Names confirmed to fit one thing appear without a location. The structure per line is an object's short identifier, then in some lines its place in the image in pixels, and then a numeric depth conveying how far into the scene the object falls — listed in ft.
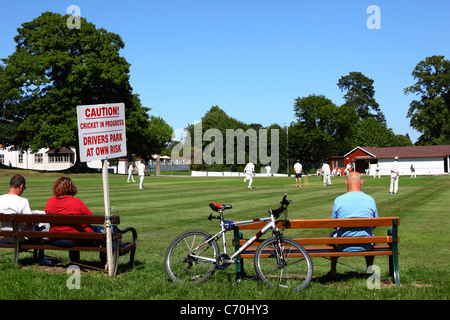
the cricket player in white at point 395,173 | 77.84
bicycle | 19.02
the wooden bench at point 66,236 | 21.21
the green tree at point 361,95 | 384.68
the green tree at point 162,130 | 290.72
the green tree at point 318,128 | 311.68
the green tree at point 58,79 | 175.11
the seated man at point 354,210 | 20.57
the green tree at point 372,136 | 331.16
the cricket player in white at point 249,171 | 102.05
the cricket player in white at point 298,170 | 117.60
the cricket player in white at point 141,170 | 103.38
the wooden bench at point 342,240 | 19.52
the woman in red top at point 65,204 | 22.89
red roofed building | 257.55
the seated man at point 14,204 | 23.47
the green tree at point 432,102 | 281.33
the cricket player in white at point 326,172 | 118.52
